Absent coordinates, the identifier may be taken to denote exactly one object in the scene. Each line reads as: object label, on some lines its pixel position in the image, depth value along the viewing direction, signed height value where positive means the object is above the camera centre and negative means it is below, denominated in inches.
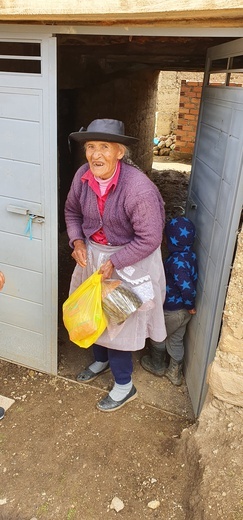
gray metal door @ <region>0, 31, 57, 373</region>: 105.5 -35.4
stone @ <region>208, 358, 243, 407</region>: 104.8 -67.7
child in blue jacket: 122.8 -54.0
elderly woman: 97.2 -35.6
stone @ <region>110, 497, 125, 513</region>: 99.1 -90.9
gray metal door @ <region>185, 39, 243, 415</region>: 96.8 -29.1
